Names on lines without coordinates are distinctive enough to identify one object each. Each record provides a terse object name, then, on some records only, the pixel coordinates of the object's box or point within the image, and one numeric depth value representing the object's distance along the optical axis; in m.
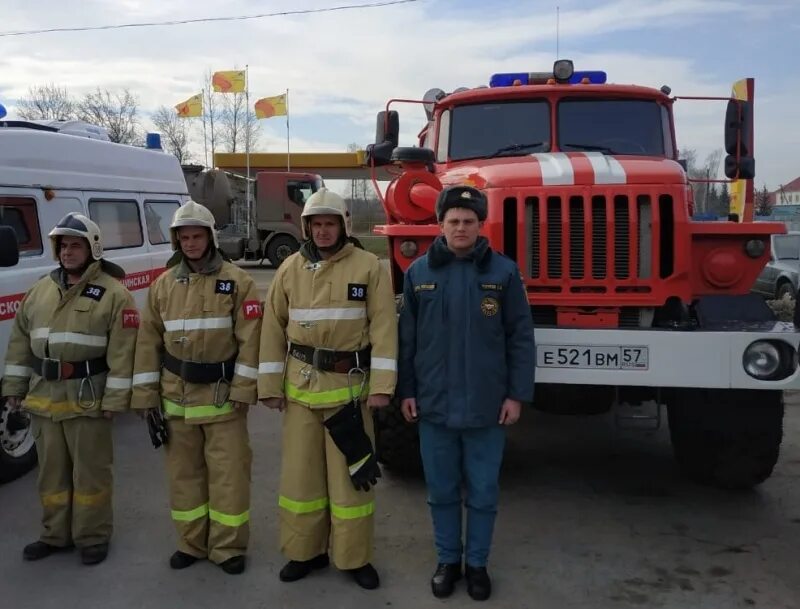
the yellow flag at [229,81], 24.12
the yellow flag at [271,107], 25.80
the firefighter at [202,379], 3.49
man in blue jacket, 3.20
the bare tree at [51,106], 32.94
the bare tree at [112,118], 32.78
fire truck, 3.58
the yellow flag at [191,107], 22.67
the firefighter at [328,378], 3.32
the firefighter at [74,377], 3.63
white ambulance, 4.80
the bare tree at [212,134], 37.99
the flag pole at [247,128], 37.53
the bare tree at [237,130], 38.19
